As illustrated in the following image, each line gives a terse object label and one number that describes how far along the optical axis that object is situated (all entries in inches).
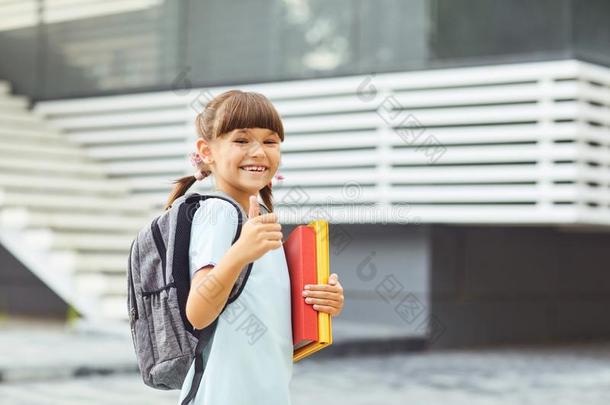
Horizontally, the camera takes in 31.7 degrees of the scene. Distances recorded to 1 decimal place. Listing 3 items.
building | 389.7
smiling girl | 84.4
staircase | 421.4
